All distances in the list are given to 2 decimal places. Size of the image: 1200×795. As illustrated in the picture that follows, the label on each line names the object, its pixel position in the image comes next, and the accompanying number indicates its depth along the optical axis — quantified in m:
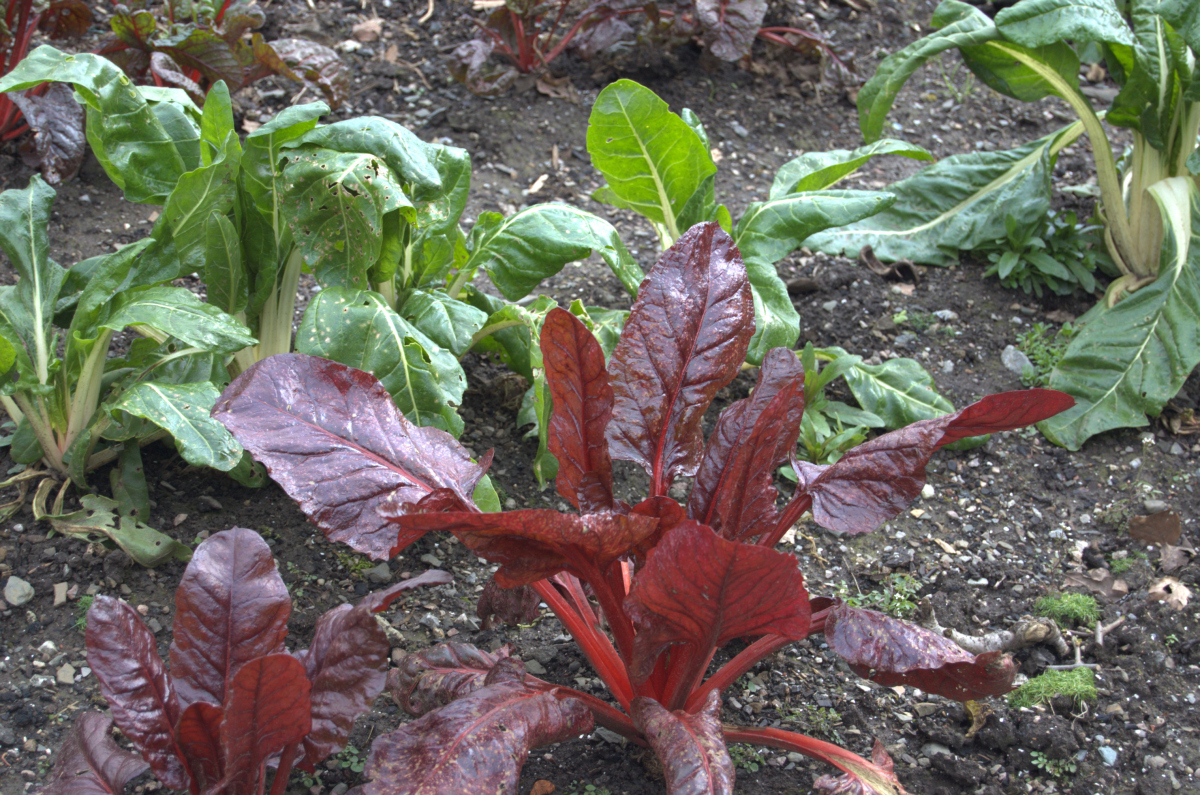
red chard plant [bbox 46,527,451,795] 1.41
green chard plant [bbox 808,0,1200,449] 2.83
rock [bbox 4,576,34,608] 1.90
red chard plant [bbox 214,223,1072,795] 1.34
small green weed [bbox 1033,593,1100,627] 2.19
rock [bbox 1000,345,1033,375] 3.03
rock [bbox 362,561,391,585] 2.07
